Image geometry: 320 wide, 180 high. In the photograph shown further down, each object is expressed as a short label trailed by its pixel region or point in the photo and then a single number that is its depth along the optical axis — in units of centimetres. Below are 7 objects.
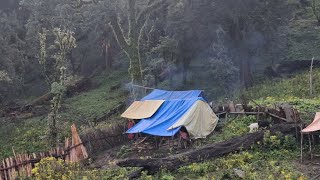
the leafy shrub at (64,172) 1378
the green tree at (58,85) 2061
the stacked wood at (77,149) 1752
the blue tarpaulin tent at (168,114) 1861
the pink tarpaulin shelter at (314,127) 1282
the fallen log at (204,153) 1334
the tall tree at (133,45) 2794
